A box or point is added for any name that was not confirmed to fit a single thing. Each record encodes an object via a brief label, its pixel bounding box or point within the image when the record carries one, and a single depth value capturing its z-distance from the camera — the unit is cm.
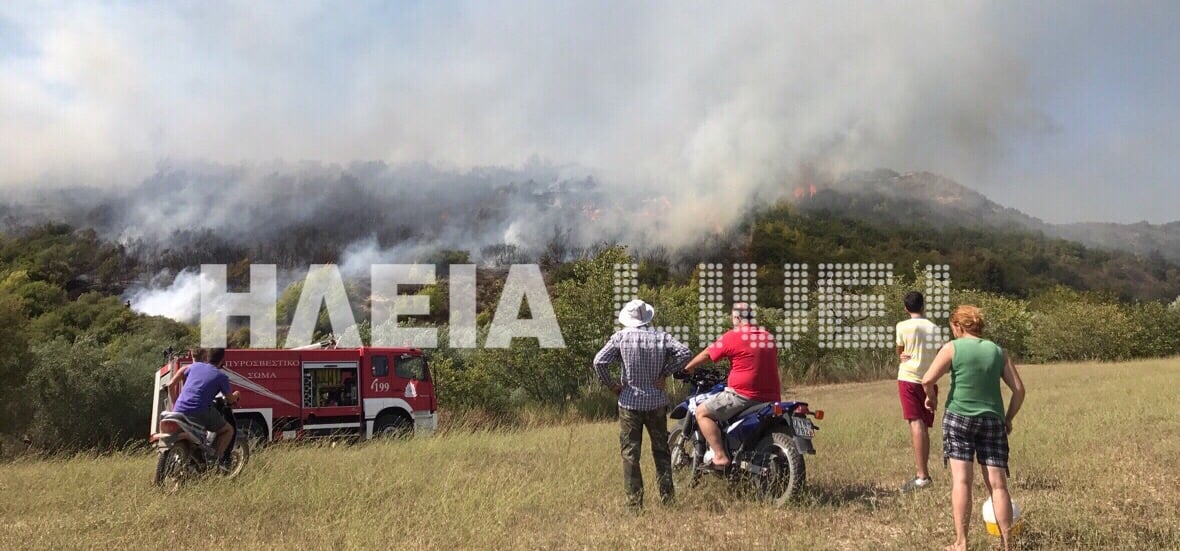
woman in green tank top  459
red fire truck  1773
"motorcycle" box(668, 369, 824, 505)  623
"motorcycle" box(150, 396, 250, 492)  791
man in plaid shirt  625
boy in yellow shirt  659
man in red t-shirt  645
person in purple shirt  812
